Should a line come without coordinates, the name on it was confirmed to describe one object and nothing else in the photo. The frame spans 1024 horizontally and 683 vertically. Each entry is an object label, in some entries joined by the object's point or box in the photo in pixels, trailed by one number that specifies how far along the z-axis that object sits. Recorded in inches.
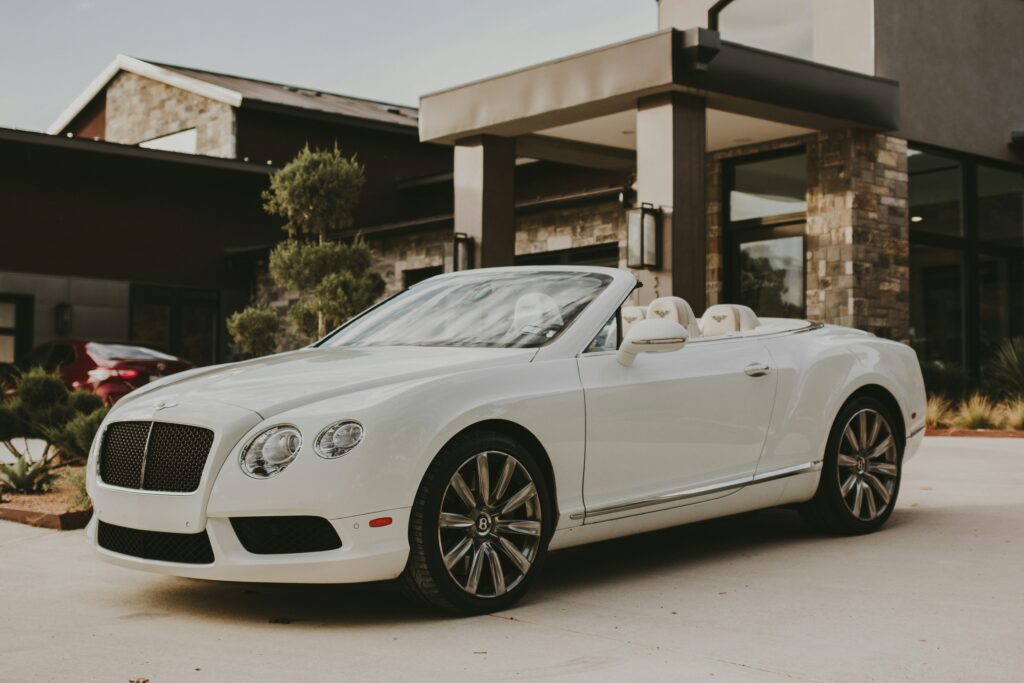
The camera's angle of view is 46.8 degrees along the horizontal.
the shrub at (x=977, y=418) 565.0
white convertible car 180.4
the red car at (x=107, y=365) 638.5
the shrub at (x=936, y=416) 572.7
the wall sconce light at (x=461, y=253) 654.5
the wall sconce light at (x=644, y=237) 557.3
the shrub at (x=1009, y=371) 633.6
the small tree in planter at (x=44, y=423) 343.3
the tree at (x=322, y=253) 784.4
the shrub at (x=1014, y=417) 548.7
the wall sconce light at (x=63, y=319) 955.8
